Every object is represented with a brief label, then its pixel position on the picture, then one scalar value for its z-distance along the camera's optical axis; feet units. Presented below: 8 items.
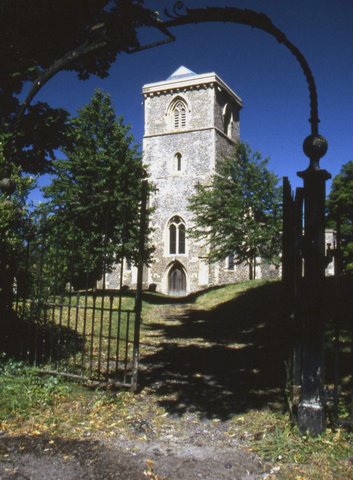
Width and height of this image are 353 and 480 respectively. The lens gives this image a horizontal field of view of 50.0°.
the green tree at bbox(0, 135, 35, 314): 17.87
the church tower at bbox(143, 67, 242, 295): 87.04
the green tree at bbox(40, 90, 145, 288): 56.44
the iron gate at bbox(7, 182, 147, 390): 15.96
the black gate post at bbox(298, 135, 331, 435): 12.12
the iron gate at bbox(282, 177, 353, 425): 11.81
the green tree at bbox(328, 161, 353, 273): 95.50
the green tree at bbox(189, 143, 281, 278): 65.16
